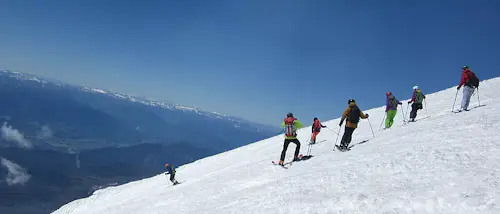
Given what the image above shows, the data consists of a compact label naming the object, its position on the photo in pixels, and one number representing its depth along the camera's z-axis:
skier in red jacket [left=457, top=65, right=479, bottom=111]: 17.97
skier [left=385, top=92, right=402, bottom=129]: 20.16
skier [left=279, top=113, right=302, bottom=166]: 14.36
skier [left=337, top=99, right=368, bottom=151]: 14.29
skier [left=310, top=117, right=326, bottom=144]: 23.58
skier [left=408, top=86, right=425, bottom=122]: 19.98
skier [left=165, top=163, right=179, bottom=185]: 22.14
